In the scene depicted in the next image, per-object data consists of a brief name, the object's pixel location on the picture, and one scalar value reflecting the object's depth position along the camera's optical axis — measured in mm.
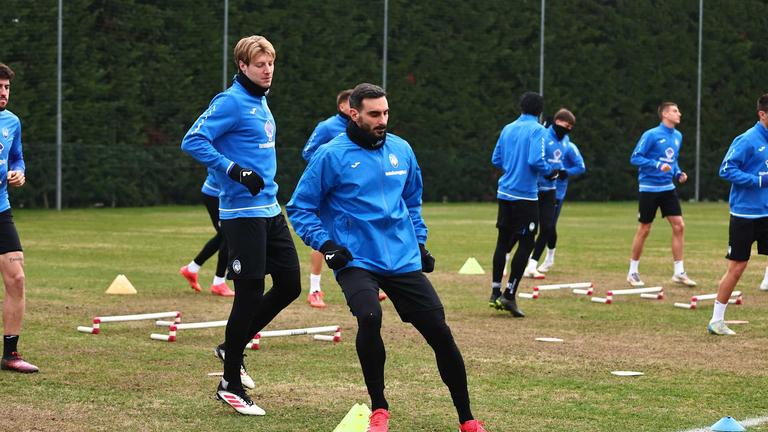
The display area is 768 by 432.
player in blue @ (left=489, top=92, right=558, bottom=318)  12391
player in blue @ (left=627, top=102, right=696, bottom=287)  15133
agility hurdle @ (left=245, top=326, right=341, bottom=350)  9570
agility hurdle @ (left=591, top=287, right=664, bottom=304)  13078
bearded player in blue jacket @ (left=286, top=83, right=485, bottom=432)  6617
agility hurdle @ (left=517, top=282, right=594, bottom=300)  13539
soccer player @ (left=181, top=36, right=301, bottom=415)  7523
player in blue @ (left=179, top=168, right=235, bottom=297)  12531
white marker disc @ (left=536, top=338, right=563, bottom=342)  10250
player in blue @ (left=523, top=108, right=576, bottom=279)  15906
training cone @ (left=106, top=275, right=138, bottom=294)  13255
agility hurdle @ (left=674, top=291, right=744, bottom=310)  12578
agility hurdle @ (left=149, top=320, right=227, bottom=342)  9875
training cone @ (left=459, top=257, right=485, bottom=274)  16109
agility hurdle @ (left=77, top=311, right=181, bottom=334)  10148
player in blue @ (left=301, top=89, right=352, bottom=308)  11734
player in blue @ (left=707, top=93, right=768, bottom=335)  10641
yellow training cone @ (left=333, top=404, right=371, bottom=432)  6457
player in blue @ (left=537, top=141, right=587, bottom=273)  16812
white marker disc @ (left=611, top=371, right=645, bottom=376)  8578
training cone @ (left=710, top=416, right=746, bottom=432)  6520
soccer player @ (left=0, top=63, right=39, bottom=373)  8445
